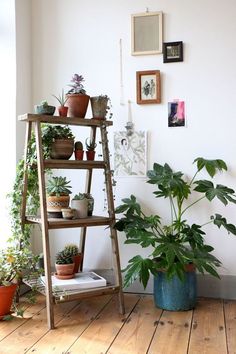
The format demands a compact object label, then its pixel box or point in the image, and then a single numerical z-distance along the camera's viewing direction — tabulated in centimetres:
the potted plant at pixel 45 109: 227
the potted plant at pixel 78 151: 245
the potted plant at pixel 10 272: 220
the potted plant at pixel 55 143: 232
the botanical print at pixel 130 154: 272
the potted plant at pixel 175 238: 216
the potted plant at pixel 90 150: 250
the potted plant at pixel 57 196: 235
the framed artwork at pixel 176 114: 265
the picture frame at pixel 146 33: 267
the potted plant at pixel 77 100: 238
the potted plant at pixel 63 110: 236
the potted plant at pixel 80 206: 235
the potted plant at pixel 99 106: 241
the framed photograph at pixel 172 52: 263
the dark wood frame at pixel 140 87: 267
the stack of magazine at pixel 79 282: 227
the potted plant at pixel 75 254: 247
